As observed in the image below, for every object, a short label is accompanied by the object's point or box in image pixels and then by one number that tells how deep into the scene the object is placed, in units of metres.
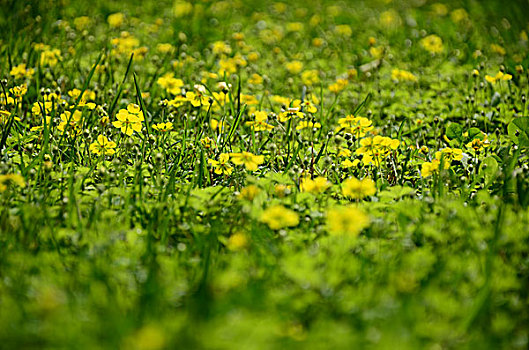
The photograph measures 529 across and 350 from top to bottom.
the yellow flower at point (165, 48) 8.77
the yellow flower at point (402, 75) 7.59
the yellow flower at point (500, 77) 6.46
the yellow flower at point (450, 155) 4.92
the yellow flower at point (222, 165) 4.87
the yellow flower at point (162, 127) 5.46
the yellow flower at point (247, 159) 4.52
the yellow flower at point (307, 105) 5.69
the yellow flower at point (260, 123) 5.57
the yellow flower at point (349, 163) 5.04
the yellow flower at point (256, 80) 7.22
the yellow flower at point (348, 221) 3.38
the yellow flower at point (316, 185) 4.14
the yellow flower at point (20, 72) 6.42
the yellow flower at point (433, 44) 9.47
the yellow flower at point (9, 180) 3.93
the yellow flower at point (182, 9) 11.26
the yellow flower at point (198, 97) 5.73
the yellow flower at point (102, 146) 5.03
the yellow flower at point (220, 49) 8.58
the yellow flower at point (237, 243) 3.59
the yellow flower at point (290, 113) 5.41
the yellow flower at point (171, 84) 6.21
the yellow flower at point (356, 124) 5.36
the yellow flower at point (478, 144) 5.25
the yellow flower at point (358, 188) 3.99
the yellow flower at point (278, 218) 3.63
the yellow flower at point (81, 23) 9.70
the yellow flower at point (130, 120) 5.18
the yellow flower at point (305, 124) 5.91
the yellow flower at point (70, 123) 5.23
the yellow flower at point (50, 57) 7.39
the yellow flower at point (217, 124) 6.08
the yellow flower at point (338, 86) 7.39
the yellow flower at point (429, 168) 4.64
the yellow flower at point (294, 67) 8.41
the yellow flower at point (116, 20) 9.74
